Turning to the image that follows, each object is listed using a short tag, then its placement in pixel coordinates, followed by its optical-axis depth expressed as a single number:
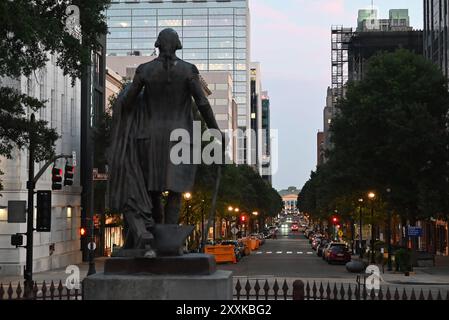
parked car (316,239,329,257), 65.82
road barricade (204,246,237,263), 54.78
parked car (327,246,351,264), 54.88
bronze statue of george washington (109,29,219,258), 11.30
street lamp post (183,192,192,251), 56.61
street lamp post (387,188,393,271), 45.59
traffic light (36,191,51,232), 24.09
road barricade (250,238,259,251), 84.68
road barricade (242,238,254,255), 70.54
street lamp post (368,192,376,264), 52.84
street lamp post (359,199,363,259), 61.82
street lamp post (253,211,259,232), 139.20
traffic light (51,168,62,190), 25.36
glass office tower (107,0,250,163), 198.38
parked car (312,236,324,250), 82.16
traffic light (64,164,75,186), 26.84
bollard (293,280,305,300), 14.67
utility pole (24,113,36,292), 25.75
